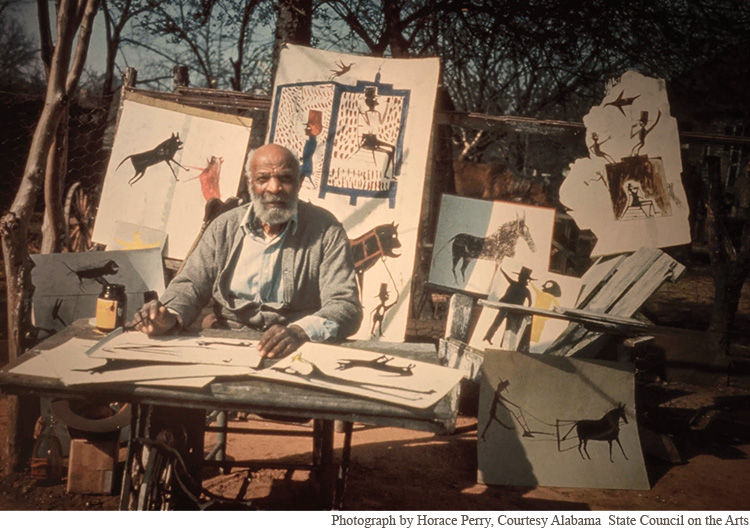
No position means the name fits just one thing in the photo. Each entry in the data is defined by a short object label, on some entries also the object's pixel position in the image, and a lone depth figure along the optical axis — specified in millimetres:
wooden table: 1677
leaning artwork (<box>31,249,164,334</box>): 3277
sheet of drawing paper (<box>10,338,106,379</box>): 1721
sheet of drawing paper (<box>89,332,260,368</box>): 1851
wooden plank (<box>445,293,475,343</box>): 4152
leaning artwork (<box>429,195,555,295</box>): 4277
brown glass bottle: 2092
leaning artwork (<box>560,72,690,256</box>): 4047
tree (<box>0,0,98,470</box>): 2939
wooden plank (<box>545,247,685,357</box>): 3914
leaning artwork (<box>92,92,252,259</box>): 4125
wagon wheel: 5344
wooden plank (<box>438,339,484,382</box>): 3918
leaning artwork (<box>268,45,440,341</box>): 4012
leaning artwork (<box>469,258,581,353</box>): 4216
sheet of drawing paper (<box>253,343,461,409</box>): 1723
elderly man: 2691
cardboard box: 2867
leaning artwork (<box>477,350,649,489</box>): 3369
